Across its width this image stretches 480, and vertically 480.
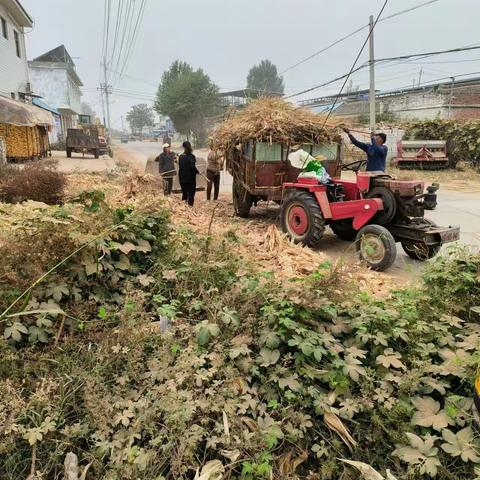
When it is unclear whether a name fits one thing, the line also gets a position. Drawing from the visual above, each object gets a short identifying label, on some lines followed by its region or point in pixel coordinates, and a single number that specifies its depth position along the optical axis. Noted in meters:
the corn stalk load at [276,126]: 8.16
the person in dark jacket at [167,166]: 10.72
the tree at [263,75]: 92.25
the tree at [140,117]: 133.51
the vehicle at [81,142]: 26.59
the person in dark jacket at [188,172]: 9.53
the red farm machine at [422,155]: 20.06
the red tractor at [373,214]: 5.84
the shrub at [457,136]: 19.78
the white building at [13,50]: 19.16
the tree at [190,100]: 57.78
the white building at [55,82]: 44.28
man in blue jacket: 8.12
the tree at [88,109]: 134.44
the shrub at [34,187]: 7.30
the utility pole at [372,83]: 19.02
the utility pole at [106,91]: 53.44
